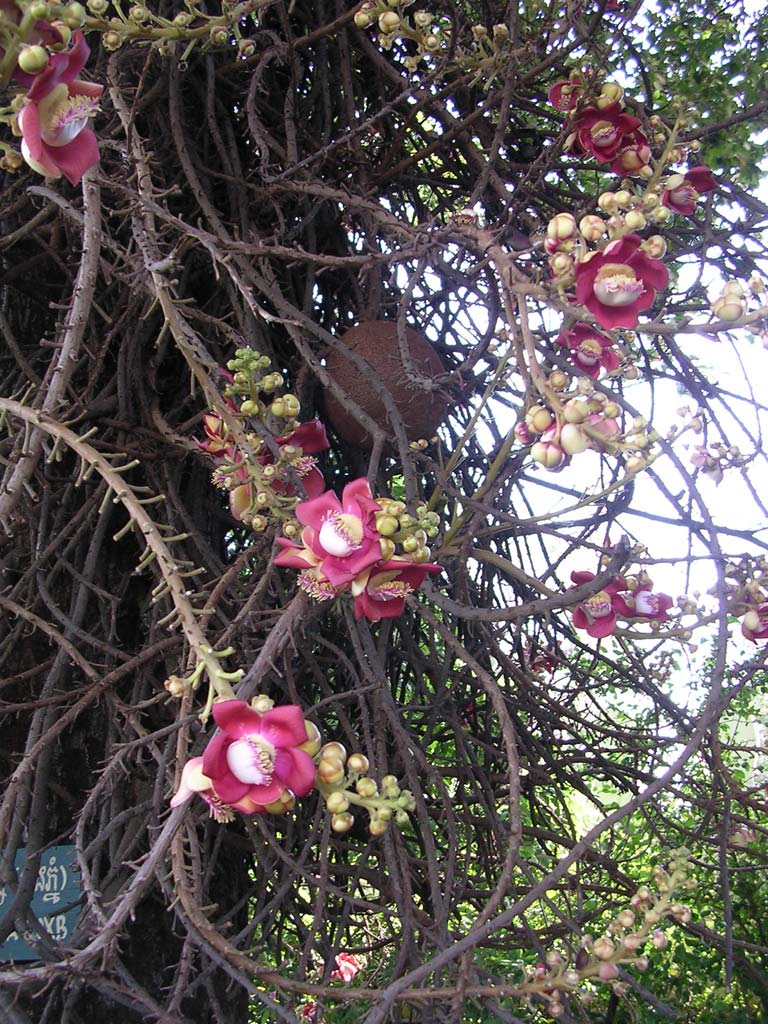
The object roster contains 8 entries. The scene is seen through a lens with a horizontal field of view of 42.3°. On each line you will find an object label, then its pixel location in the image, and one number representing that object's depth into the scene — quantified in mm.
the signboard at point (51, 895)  1017
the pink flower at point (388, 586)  670
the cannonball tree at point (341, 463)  587
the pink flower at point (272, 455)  770
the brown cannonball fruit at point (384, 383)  995
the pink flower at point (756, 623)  866
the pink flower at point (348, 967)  1689
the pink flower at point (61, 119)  552
